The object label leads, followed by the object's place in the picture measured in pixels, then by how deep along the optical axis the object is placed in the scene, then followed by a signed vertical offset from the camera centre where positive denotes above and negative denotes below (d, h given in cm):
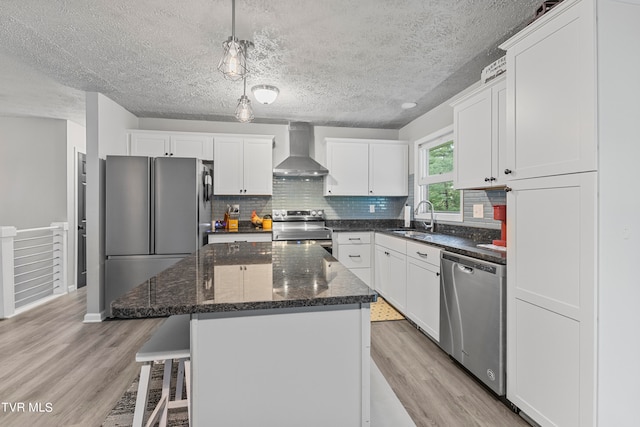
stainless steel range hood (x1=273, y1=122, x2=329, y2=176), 441 +85
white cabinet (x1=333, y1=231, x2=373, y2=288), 419 -54
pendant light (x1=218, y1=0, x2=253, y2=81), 162 +82
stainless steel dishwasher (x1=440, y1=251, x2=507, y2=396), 191 -73
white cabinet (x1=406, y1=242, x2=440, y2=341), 266 -71
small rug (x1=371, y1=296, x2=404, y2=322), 340 -118
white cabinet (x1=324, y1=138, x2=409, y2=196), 455 +67
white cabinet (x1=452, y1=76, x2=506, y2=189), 223 +61
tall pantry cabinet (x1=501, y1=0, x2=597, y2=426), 140 -2
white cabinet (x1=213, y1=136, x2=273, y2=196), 429 +65
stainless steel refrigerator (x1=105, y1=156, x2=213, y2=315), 346 -5
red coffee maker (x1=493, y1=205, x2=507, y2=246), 230 -5
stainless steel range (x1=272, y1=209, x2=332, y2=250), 419 -22
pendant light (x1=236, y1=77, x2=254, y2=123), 220 +73
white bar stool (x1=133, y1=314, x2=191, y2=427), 121 -56
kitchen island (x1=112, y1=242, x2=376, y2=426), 108 -51
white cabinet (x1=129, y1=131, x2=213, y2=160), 408 +91
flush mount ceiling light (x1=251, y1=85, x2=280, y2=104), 253 +99
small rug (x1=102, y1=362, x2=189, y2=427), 177 -122
